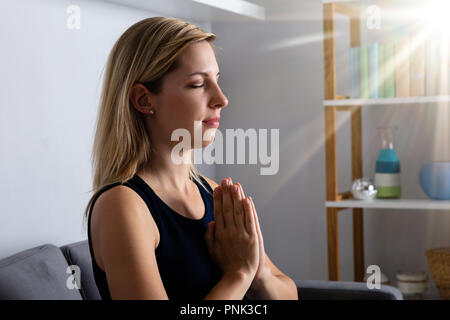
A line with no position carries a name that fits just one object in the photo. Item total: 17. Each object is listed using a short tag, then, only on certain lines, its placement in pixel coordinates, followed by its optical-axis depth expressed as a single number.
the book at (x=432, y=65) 2.52
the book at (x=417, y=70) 2.55
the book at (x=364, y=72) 2.62
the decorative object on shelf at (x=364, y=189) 2.63
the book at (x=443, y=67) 2.51
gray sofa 1.65
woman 1.10
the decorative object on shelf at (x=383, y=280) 2.69
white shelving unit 2.57
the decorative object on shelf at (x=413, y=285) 2.61
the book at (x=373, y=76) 2.62
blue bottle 2.64
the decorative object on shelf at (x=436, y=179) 2.53
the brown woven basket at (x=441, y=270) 2.47
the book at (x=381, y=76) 2.62
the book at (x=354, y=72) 2.66
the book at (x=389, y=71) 2.59
